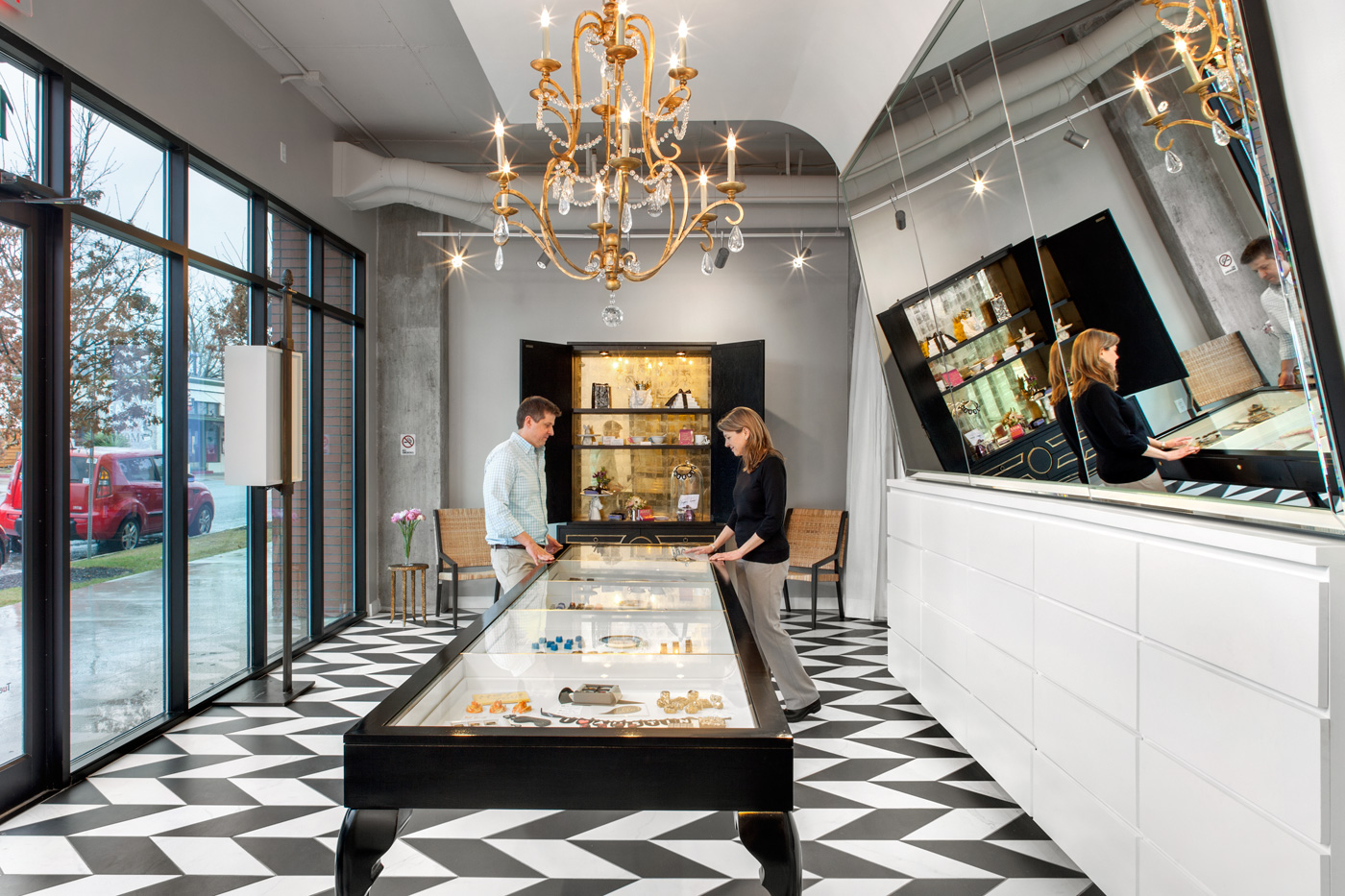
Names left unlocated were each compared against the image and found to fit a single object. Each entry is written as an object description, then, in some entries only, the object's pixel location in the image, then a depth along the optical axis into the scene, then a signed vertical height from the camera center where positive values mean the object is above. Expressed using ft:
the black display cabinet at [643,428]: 24.82 +0.50
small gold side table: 23.66 -3.57
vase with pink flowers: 23.93 -2.17
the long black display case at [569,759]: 5.63 -2.16
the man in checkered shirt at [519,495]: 14.43 -0.87
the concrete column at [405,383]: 25.71 +1.96
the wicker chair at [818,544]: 24.14 -3.05
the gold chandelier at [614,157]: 10.35 +4.02
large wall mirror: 6.11 +1.79
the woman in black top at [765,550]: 14.83 -1.93
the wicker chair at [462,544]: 24.07 -2.93
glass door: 11.32 -1.99
